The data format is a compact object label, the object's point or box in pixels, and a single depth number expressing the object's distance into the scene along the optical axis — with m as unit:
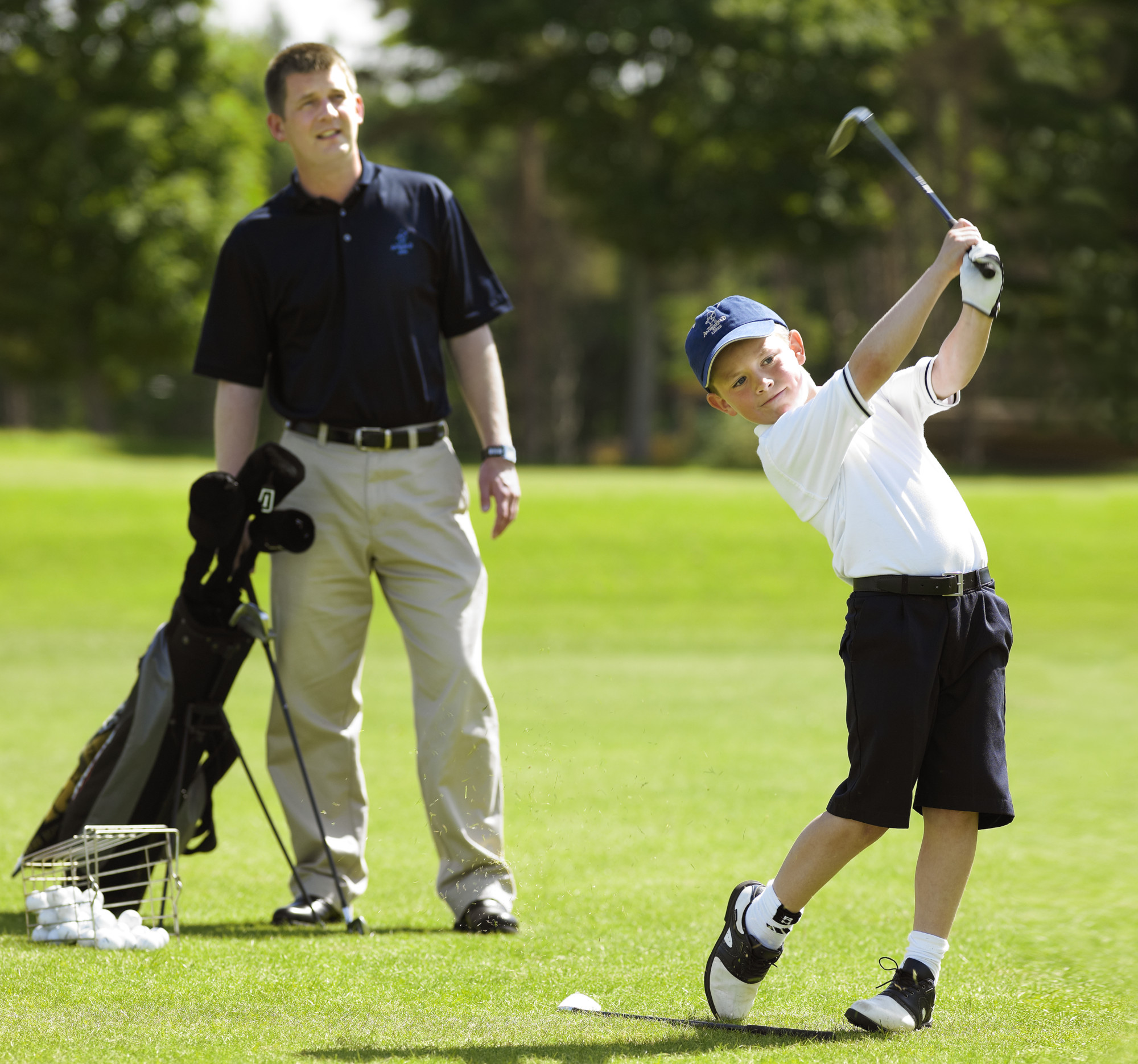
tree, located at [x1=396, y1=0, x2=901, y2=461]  63.25
